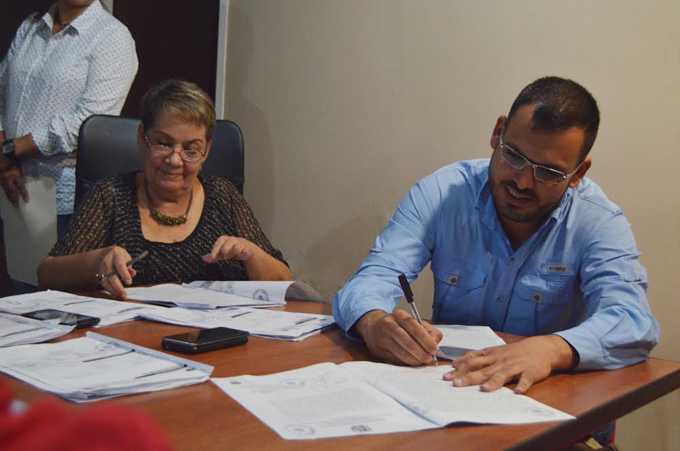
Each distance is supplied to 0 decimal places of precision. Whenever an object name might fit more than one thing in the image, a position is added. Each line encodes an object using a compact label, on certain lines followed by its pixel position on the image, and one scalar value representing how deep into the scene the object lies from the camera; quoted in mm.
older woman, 2014
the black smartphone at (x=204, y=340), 1225
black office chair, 2242
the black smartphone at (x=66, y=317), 1338
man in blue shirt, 1386
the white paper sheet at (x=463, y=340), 1311
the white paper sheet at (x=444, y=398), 977
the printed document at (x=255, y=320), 1409
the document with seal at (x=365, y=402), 916
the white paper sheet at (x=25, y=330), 1210
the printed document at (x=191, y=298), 1619
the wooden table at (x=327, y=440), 863
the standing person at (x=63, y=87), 2547
